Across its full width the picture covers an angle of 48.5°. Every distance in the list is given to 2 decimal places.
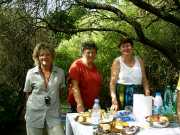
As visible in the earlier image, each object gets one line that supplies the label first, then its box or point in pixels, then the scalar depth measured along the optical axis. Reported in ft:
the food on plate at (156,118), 5.22
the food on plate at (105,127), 5.00
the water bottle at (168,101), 5.65
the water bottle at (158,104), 5.52
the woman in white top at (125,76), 6.49
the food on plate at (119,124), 5.06
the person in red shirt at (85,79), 6.32
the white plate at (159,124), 5.17
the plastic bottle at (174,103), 5.74
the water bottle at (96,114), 5.43
